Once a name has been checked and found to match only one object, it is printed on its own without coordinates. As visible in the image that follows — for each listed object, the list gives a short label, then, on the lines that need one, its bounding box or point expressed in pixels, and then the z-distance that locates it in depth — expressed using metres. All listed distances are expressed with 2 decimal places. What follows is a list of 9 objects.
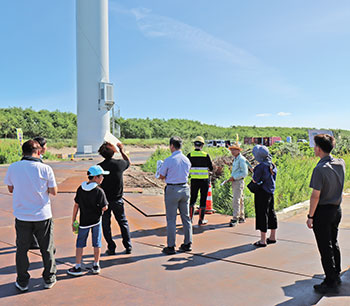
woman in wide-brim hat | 6.04
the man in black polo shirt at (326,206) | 4.15
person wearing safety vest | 7.14
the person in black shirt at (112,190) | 5.45
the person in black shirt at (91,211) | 4.71
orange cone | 8.73
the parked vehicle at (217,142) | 49.22
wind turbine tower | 31.73
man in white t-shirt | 4.18
